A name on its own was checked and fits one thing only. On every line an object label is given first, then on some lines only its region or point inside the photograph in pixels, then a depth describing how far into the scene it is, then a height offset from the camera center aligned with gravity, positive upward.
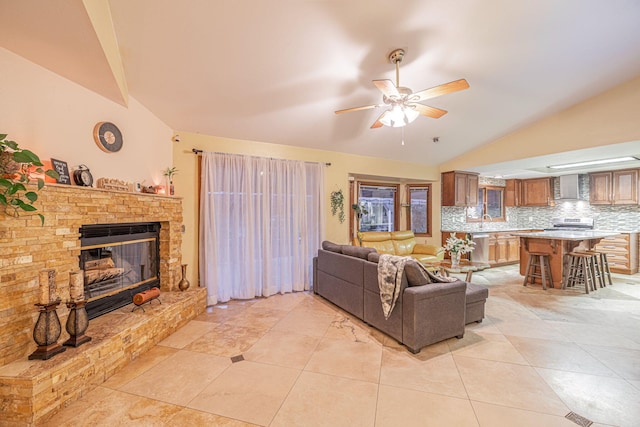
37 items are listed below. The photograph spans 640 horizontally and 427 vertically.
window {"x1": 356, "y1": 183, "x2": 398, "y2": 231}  6.30 +0.21
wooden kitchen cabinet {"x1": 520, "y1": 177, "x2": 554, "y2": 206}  7.17 +0.65
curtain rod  4.04 +0.97
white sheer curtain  4.08 -0.15
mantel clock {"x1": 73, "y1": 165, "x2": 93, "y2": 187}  2.44 +0.36
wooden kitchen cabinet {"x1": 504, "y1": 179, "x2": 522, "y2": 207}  7.61 +0.66
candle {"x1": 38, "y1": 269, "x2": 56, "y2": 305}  1.96 -0.52
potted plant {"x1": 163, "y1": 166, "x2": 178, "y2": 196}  3.73 +0.58
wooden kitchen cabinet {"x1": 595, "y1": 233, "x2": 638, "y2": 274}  5.77 -0.80
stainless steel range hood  6.55 +0.70
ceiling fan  2.30 +1.11
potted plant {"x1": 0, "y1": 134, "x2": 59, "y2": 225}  1.77 +0.26
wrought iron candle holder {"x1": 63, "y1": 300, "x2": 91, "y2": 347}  2.13 -0.88
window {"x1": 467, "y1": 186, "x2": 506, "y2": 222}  7.23 +0.24
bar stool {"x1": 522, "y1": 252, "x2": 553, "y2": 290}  4.82 -1.00
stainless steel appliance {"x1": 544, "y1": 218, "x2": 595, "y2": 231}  6.64 -0.22
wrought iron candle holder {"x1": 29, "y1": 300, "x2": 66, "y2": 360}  1.93 -0.86
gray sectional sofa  2.66 -0.98
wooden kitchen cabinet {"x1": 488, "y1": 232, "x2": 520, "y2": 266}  6.42 -0.82
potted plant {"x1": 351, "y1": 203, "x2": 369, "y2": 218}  5.85 +0.14
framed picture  2.25 +0.39
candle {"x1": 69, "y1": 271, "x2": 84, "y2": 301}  2.15 -0.57
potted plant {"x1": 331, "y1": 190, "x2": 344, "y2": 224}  5.23 +0.24
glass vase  4.34 -0.70
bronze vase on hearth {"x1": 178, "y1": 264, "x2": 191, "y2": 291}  3.66 -0.93
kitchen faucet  7.25 -0.07
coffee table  4.13 -0.83
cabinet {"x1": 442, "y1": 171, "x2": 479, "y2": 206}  6.26 +0.64
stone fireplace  1.80 -0.74
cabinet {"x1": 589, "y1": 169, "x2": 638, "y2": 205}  5.85 +0.64
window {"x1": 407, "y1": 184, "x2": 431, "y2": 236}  6.67 +0.18
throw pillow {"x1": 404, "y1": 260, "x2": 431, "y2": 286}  2.78 -0.61
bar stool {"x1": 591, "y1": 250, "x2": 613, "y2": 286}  5.01 -0.93
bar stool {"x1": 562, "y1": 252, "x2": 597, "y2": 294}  4.60 -1.02
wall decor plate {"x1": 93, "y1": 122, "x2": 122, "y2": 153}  2.69 +0.82
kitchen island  4.82 -0.54
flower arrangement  4.32 -0.50
